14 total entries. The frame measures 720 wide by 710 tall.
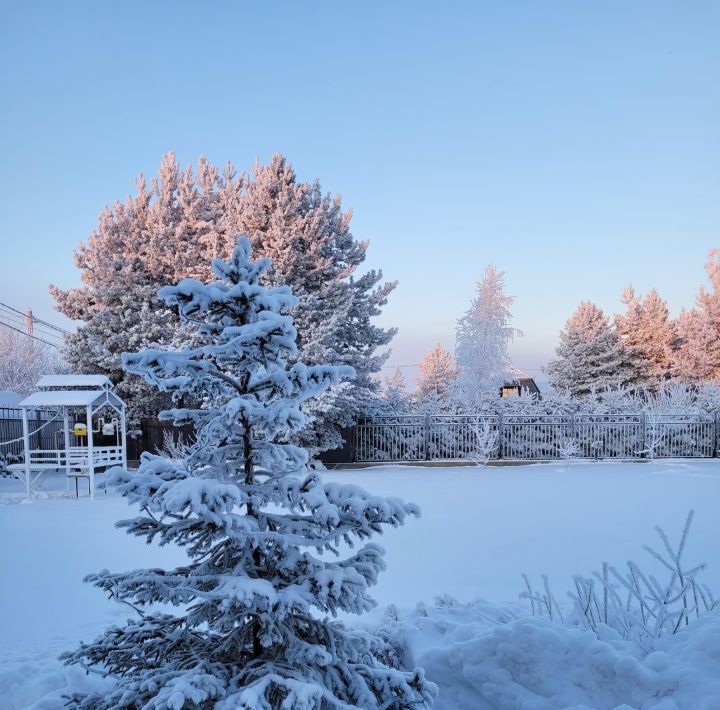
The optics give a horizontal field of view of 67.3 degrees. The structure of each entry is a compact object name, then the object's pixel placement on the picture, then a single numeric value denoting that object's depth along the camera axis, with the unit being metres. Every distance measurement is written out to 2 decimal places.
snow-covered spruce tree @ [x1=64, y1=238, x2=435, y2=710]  2.09
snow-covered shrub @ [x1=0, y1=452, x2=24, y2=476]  15.01
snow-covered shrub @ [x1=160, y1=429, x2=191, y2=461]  13.75
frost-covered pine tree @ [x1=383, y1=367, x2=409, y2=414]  18.02
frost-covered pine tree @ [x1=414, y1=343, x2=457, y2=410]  42.31
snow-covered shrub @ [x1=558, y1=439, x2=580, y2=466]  15.74
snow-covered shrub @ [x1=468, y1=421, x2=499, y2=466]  15.84
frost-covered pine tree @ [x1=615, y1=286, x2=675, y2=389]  31.17
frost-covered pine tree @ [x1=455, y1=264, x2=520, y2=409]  21.50
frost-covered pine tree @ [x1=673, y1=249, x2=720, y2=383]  28.36
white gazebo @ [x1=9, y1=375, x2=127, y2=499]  11.09
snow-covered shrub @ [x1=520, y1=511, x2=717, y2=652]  3.16
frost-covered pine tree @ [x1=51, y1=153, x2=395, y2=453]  16.02
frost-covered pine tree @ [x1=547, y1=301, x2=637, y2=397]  30.12
